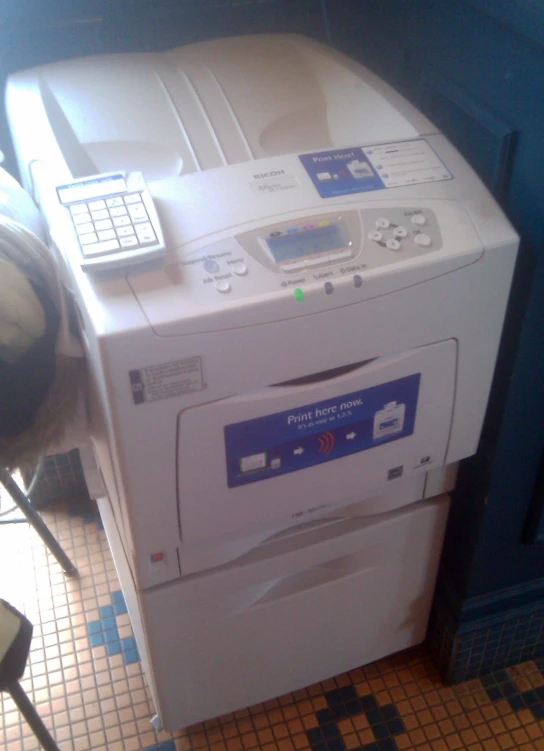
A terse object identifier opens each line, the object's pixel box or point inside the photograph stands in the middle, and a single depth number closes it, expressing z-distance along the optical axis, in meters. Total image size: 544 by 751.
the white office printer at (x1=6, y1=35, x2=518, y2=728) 0.68
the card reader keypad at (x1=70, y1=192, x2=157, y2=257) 0.66
